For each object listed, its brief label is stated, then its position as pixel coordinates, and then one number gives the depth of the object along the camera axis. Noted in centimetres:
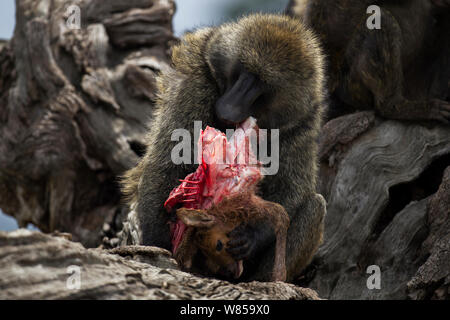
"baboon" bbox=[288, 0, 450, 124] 775
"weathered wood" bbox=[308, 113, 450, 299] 716
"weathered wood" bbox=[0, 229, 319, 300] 330
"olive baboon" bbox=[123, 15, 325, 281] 515
